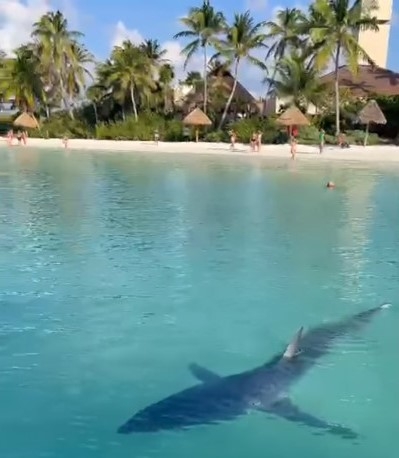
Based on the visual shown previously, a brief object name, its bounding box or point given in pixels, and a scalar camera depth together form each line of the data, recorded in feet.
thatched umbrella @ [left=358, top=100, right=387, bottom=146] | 126.62
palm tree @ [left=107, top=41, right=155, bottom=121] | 151.64
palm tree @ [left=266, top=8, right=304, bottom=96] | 145.63
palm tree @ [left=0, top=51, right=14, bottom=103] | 166.30
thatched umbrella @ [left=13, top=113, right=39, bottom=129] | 162.93
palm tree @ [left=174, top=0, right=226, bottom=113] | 141.90
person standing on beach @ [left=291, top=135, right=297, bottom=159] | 115.71
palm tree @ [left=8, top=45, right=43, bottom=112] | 163.73
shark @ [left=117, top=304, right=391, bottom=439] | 17.87
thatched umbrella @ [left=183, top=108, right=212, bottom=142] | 140.97
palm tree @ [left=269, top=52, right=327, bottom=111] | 129.70
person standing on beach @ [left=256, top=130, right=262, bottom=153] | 126.41
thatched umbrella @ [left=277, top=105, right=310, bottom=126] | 127.54
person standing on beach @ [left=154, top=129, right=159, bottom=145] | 145.83
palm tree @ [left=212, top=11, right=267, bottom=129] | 139.54
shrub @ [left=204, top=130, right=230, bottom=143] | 144.56
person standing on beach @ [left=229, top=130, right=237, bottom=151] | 131.44
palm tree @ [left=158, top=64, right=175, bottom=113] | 161.76
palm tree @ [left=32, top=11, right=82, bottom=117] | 160.76
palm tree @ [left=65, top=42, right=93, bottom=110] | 166.81
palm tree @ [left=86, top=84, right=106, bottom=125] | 165.78
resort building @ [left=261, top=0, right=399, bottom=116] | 148.15
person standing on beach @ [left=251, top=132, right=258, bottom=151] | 126.82
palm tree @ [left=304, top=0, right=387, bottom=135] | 120.47
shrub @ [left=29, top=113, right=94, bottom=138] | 163.43
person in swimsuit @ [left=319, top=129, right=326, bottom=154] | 120.16
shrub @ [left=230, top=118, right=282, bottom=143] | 138.00
